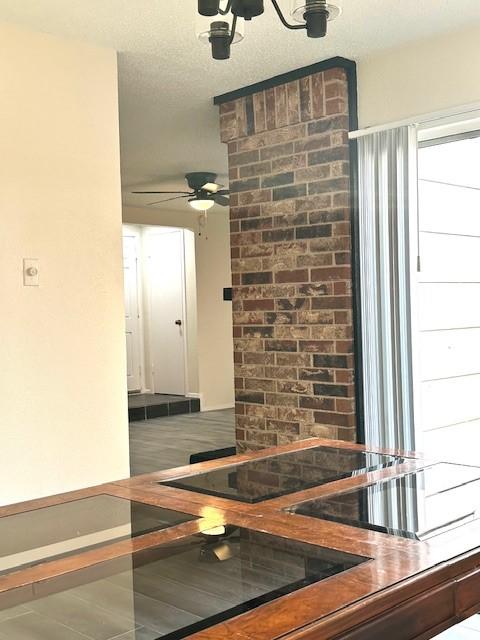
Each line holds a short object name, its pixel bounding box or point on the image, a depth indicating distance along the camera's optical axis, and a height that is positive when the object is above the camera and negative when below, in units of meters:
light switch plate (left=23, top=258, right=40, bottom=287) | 3.36 +0.17
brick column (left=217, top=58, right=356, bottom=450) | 4.10 +0.25
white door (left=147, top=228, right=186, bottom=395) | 9.87 -0.05
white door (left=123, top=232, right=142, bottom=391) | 10.22 -0.02
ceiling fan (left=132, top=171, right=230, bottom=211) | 7.05 +1.08
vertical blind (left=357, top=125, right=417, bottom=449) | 3.90 +0.12
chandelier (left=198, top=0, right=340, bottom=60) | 1.72 +0.70
